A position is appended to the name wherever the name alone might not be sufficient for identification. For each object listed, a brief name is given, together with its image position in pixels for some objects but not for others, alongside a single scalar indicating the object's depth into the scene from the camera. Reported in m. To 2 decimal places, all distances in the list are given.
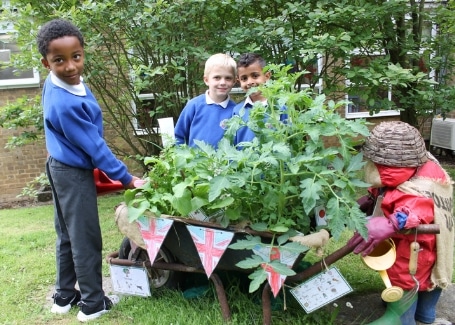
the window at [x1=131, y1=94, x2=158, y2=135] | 5.91
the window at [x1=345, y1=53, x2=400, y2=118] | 4.20
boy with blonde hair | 3.02
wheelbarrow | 2.26
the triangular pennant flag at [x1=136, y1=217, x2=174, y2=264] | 2.35
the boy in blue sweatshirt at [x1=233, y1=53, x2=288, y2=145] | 2.94
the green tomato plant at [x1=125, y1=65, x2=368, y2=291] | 2.05
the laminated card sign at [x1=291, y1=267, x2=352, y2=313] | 2.22
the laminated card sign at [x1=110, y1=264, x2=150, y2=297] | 2.71
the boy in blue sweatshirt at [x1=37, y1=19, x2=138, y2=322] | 2.48
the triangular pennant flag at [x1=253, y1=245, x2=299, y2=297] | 2.12
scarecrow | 2.23
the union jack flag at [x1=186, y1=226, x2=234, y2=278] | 2.24
